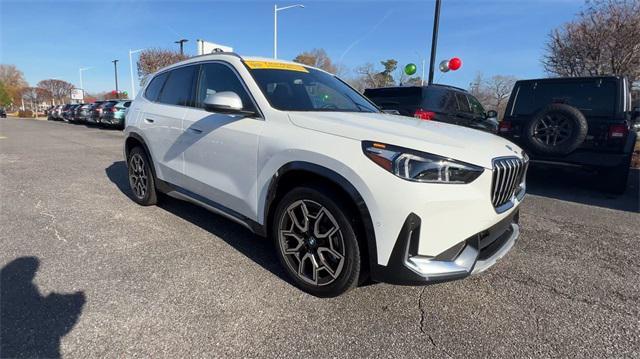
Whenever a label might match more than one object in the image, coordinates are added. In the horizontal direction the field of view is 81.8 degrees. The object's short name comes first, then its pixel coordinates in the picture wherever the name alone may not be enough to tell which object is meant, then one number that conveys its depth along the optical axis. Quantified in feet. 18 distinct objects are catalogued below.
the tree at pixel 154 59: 123.85
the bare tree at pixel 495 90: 155.84
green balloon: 47.37
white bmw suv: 7.22
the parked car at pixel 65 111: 92.43
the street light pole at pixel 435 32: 36.81
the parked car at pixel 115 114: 60.49
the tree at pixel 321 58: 149.80
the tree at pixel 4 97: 236.22
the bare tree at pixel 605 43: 39.22
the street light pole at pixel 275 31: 74.90
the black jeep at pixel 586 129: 17.78
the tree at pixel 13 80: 255.09
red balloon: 40.29
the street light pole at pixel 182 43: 100.68
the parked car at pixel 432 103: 23.85
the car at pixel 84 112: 73.59
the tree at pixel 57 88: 256.11
